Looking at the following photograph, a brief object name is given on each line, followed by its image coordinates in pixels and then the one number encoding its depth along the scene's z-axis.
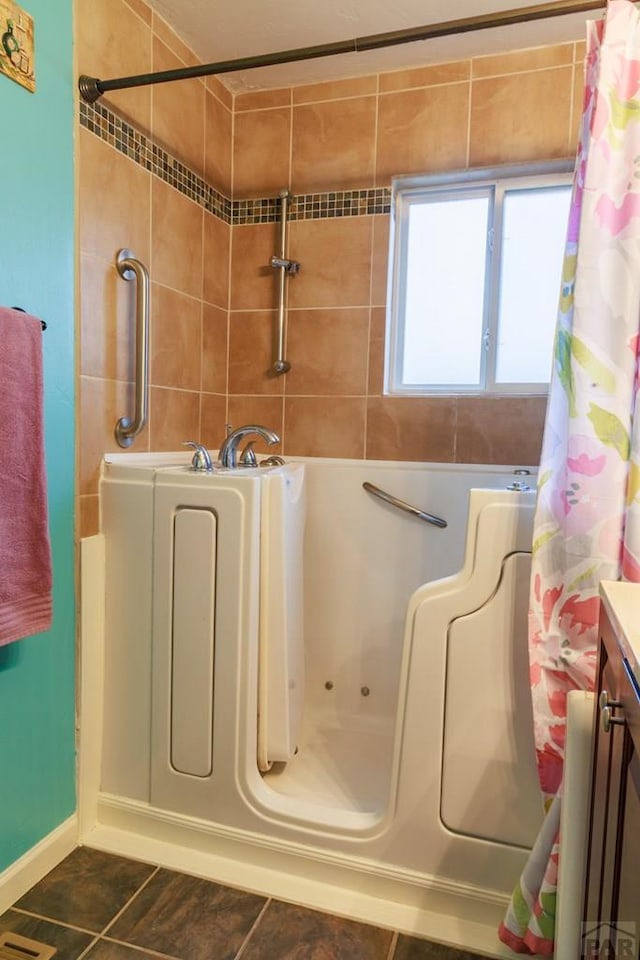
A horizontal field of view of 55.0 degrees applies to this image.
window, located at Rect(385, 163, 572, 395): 2.12
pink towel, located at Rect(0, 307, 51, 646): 1.29
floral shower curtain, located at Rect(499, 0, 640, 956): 1.16
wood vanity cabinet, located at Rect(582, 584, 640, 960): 0.67
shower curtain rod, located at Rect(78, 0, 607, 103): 1.20
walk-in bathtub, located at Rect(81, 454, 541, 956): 1.38
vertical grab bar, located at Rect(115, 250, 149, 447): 1.72
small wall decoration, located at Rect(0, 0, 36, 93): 1.34
